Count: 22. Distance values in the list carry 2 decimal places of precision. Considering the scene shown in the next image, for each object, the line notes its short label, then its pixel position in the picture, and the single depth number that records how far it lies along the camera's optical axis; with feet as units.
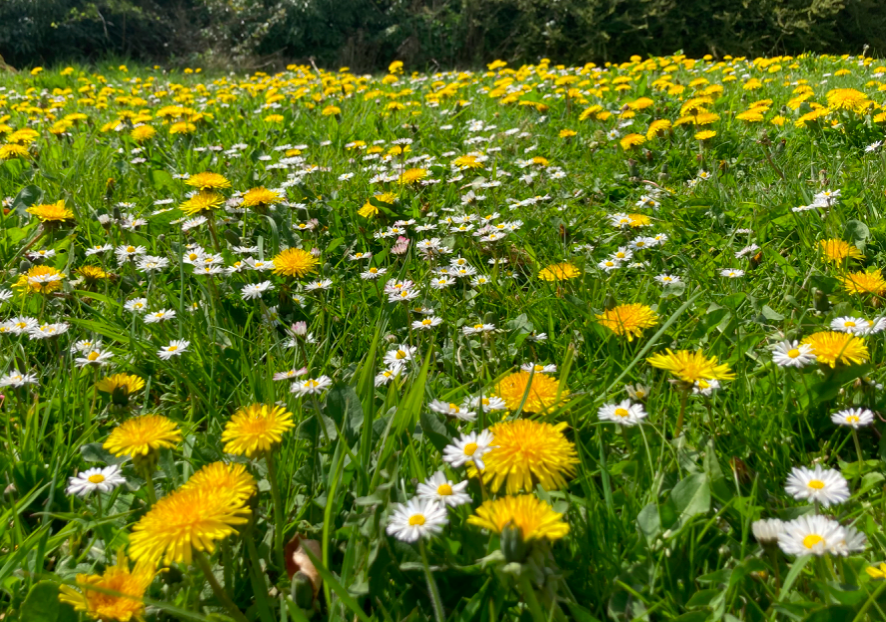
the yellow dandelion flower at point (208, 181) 2.98
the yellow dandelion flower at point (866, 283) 2.52
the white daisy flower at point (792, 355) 2.12
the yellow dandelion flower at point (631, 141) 4.12
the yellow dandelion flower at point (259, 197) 3.02
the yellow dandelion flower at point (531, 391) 2.08
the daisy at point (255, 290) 2.62
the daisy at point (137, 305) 2.66
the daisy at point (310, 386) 2.17
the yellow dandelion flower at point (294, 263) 2.69
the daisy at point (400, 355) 2.38
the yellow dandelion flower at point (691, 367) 2.04
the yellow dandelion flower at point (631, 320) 2.40
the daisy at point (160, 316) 2.56
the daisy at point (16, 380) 2.27
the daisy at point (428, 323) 2.53
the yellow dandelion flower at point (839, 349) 2.11
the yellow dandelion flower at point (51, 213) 2.97
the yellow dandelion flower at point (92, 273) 2.83
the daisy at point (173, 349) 2.36
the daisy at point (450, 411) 2.02
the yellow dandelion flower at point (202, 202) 2.90
